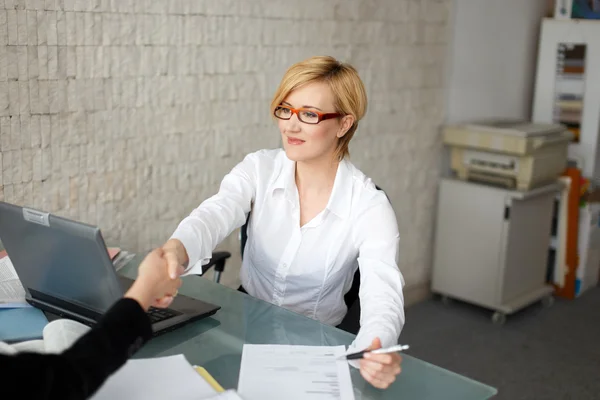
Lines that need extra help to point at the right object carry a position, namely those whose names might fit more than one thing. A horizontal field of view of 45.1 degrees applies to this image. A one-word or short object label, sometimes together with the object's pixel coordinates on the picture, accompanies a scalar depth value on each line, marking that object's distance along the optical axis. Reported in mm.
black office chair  2164
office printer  3771
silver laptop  1533
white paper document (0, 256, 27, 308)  1842
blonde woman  2020
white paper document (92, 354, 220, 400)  1348
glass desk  1493
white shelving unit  4266
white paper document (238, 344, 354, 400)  1420
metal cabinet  3885
